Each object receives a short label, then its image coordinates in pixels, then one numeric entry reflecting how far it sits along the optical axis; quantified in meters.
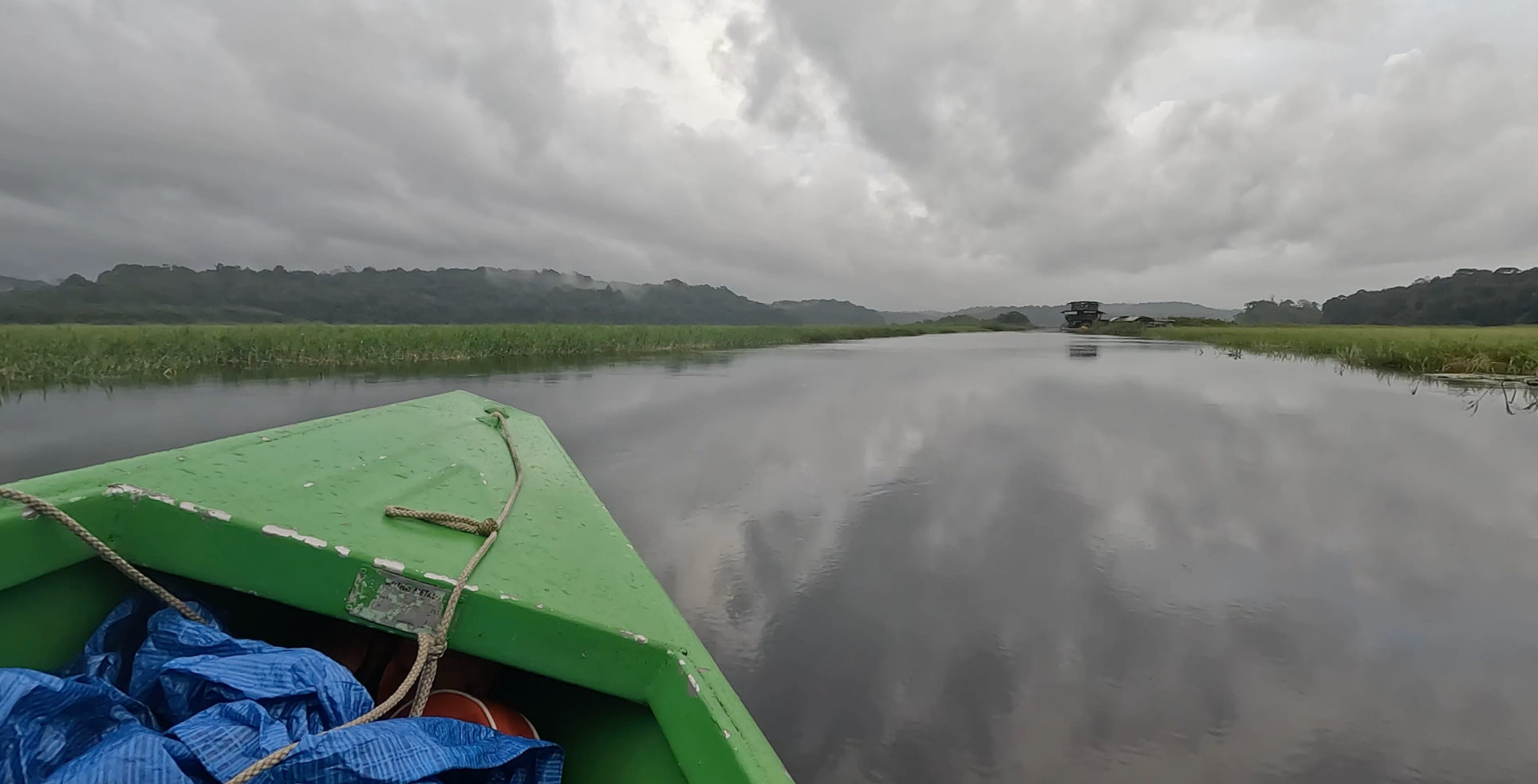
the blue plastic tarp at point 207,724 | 0.95
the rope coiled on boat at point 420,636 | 1.23
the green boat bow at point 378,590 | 1.32
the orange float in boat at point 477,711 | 1.49
